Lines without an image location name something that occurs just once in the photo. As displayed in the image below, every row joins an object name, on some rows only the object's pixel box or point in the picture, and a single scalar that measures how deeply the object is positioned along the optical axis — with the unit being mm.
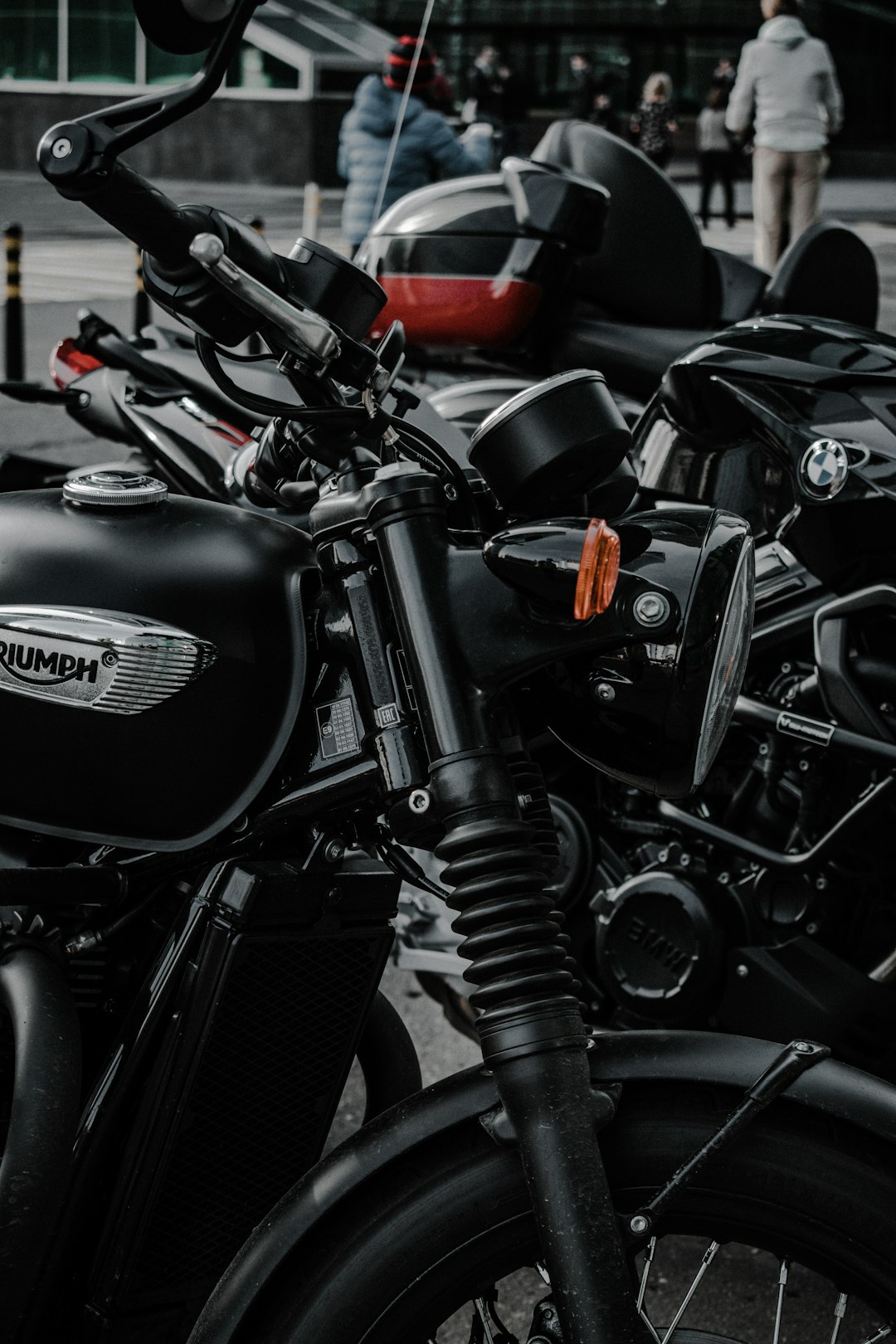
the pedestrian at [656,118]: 17000
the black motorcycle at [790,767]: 2260
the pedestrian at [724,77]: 18877
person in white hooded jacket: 9430
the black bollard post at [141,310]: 9398
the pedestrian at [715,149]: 17406
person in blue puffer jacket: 8188
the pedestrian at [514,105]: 20422
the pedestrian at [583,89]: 22344
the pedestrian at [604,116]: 20094
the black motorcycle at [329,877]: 1283
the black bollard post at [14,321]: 8570
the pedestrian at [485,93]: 18734
